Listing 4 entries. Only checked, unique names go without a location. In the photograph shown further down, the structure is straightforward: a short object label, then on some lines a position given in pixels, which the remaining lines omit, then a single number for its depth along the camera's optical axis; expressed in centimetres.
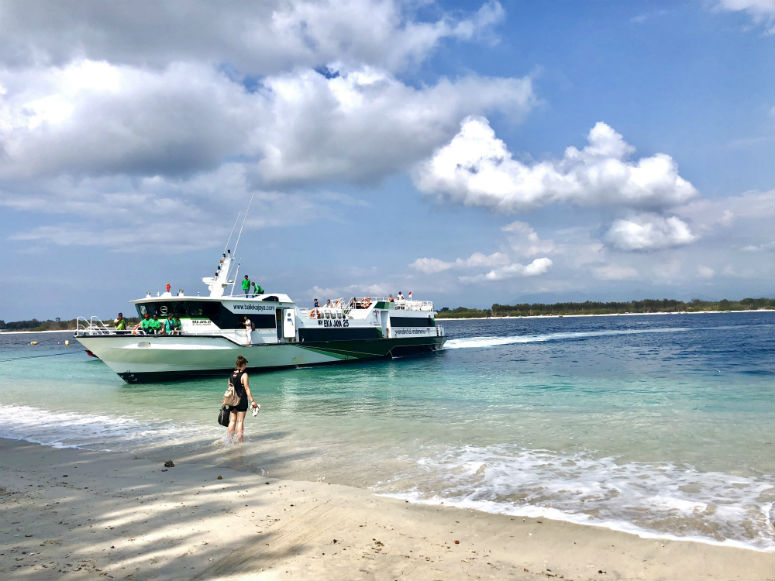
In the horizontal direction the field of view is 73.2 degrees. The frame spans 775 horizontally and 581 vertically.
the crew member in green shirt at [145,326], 2431
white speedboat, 2386
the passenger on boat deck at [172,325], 2483
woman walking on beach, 1084
